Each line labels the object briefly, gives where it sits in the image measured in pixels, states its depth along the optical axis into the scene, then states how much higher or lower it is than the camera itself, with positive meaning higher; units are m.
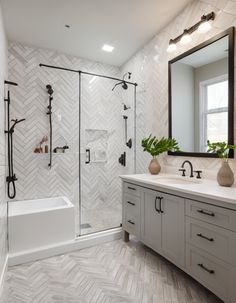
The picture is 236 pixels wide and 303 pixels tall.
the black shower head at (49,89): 3.05 +0.99
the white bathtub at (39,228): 2.03 -0.89
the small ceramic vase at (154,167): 2.42 -0.21
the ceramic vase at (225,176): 1.61 -0.21
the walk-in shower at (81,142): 2.98 +0.14
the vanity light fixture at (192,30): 1.90 +1.31
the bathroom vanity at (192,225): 1.26 -0.62
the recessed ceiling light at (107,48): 2.98 +1.66
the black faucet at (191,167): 2.10 -0.19
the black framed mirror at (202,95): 1.78 +0.61
